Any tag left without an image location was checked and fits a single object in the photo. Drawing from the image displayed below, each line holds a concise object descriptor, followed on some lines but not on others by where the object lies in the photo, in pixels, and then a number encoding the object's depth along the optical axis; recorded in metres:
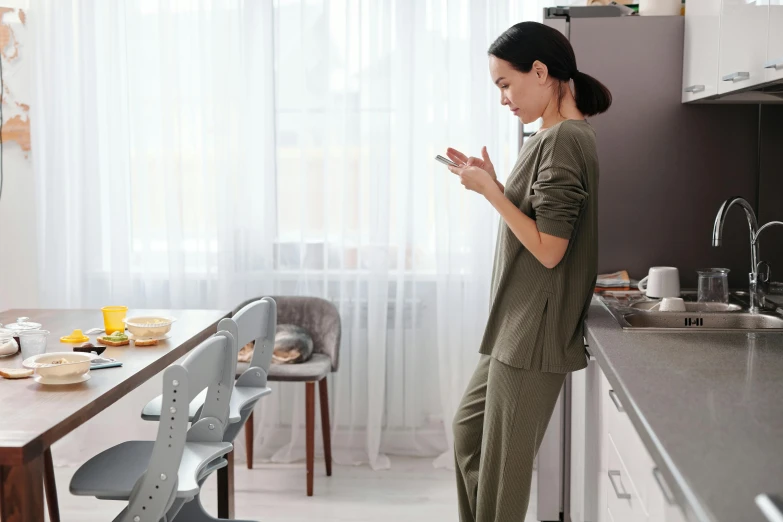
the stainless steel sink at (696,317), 2.19
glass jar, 2.41
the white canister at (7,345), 2.13
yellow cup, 2.38
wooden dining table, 1.49
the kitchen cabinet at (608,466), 1.44
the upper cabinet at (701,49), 2.36
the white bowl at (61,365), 1.85
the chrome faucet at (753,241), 2.18
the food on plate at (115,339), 2.28
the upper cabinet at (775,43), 1.77
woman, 1.84
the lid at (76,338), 2.28
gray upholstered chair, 3.13
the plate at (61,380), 1.86
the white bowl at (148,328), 2.30
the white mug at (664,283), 2.51
